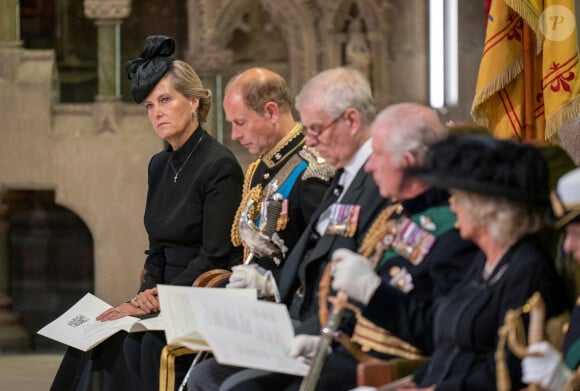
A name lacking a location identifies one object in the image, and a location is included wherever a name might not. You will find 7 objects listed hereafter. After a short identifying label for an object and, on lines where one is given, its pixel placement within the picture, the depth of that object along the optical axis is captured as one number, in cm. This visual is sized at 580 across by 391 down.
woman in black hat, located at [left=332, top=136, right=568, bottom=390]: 677
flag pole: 1048
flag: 1013
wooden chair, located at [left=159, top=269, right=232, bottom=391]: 947
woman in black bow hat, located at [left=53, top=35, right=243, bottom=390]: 1019
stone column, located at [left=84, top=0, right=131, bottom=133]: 1855
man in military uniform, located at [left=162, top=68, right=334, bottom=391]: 940
